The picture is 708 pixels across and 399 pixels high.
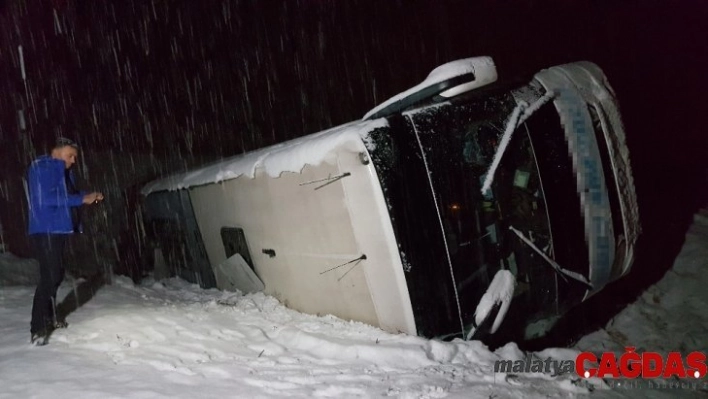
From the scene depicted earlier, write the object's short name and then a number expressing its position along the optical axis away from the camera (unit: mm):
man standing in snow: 3645
